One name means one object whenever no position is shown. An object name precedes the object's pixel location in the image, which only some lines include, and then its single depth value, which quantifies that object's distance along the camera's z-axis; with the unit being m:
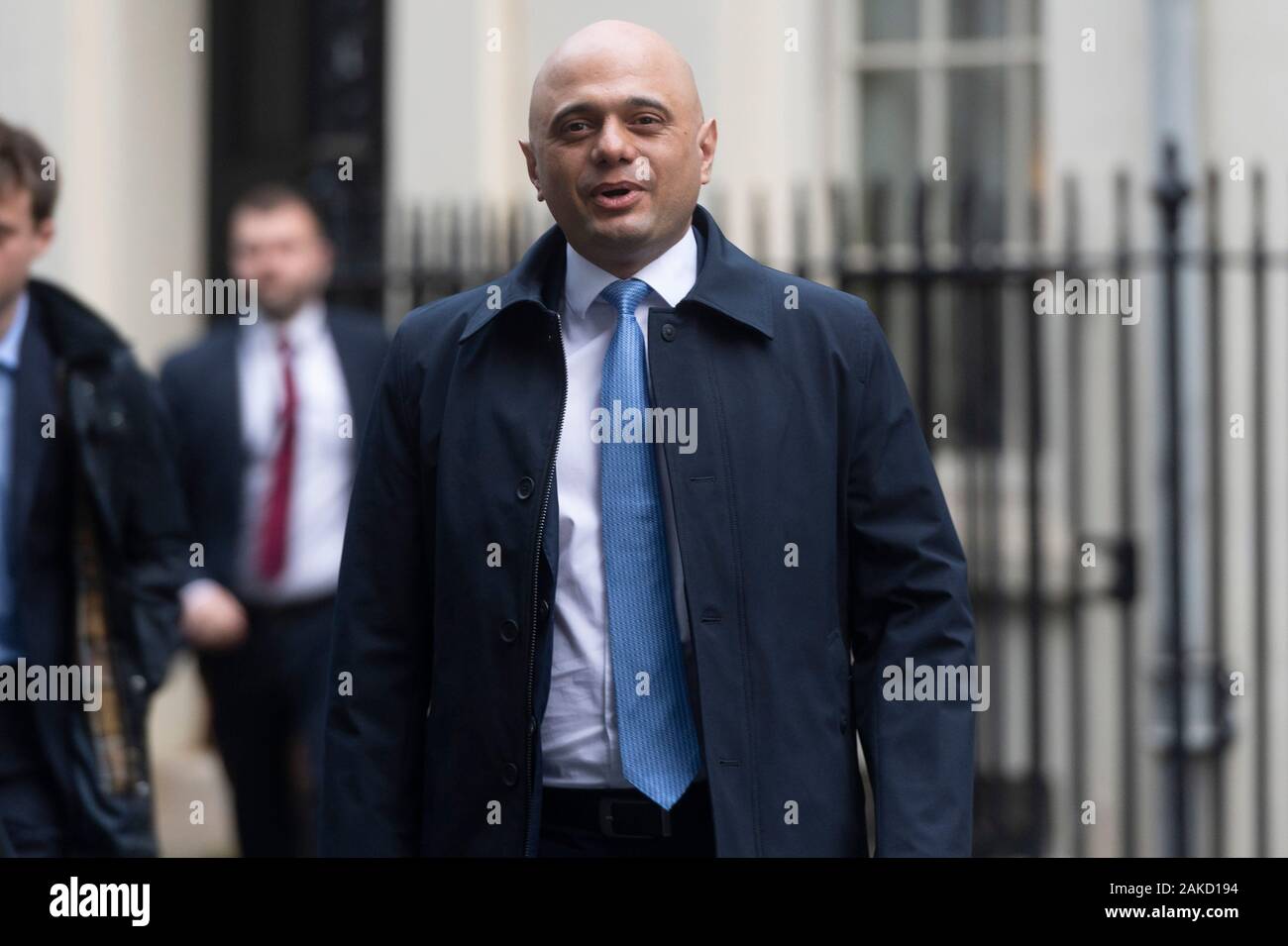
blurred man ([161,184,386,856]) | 5.26
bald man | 2.75
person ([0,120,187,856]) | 3.81
